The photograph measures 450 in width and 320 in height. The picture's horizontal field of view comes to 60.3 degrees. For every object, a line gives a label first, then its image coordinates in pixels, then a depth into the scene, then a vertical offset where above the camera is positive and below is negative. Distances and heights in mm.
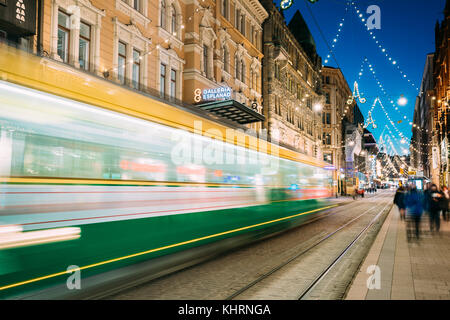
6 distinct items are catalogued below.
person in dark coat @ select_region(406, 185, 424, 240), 11794 -680
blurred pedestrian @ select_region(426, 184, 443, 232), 12133 -630
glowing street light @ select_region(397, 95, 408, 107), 21272 +4618
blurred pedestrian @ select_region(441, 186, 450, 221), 12258 -575
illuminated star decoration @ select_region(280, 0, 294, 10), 12756 +6024
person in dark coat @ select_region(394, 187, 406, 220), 12497 -458
